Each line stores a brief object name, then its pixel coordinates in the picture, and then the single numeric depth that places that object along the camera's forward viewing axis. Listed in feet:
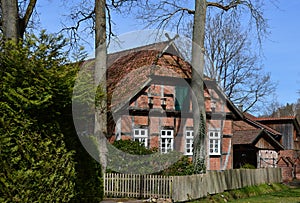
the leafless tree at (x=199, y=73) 64.85
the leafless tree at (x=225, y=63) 146.00
